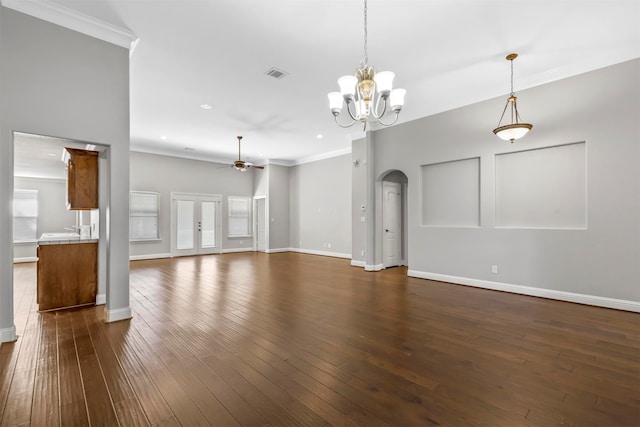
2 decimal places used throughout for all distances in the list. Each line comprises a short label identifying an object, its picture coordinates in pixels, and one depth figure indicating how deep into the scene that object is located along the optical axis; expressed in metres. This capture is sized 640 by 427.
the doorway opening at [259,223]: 10.79
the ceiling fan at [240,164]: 7.45
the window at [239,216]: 10.47
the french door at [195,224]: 9.16
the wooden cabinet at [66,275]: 3.81
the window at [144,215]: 8.44
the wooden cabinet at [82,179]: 4.07
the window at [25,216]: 8.70
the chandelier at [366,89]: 2.88
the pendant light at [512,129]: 3.85
